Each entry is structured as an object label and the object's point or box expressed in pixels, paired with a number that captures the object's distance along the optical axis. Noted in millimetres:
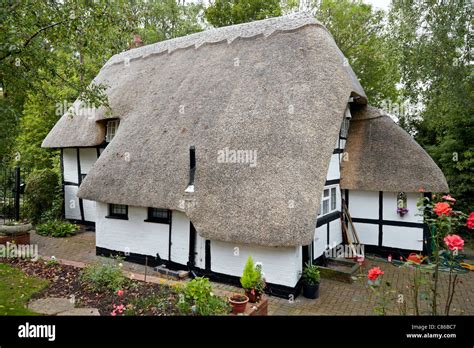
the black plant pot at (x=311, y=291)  8117
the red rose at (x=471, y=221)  3805
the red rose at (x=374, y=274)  3923
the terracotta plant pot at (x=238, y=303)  5457
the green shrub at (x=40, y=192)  15055
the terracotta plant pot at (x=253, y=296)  6664
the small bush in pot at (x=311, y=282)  8125
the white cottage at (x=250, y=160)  8094
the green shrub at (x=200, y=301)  5219
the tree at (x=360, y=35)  19031
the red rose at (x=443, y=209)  3873
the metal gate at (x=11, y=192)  13844
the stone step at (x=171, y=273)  9234
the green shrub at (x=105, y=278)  6582
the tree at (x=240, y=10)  21406
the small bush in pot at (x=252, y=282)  6723
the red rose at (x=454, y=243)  3600
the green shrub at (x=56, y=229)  13703
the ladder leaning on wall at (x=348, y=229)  11516
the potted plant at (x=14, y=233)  10680
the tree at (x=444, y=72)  11273
